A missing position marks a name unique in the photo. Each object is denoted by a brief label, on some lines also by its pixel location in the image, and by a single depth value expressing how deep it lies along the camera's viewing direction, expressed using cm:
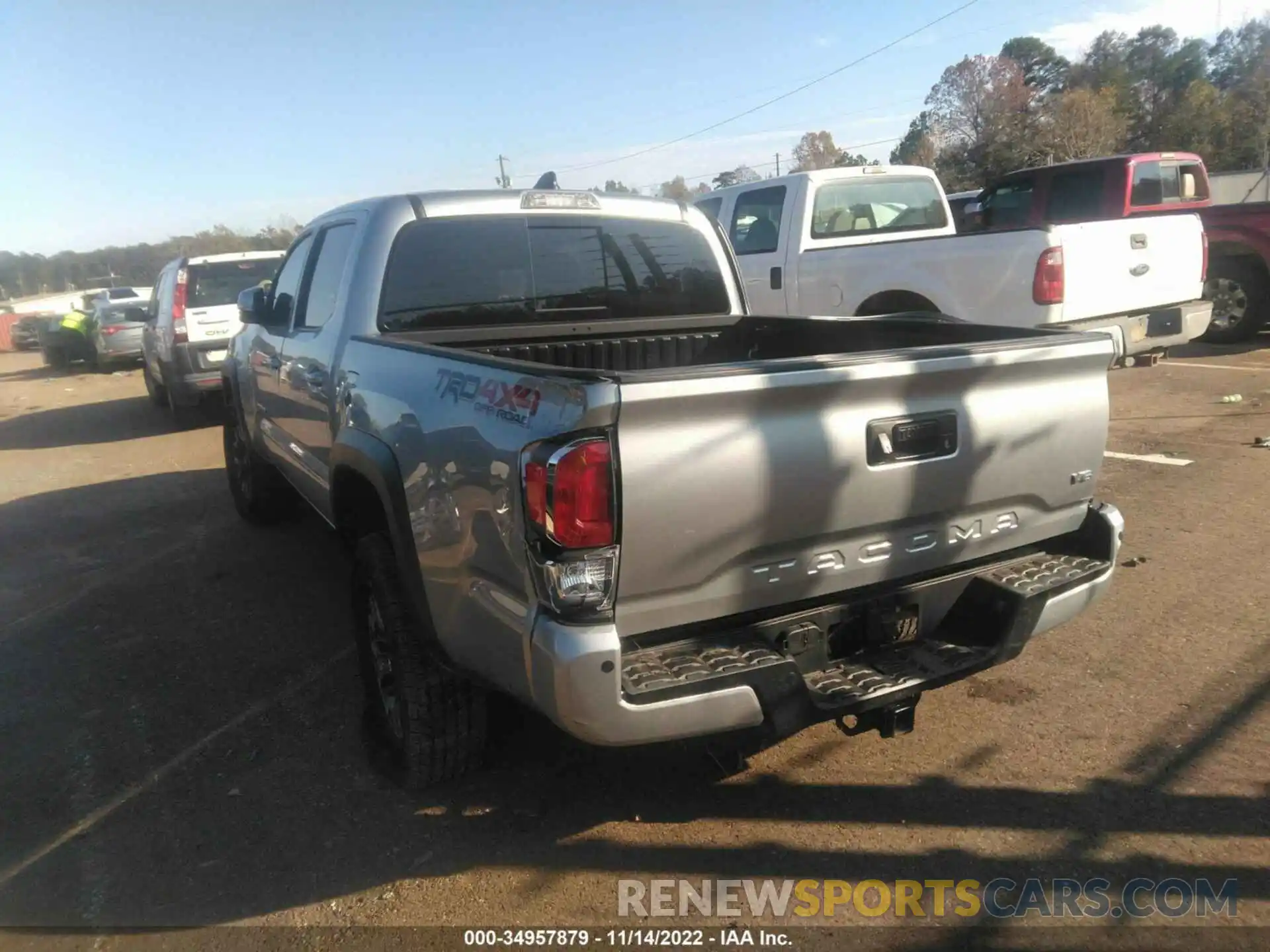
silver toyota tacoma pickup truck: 243
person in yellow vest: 2086
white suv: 1062
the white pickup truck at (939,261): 691
